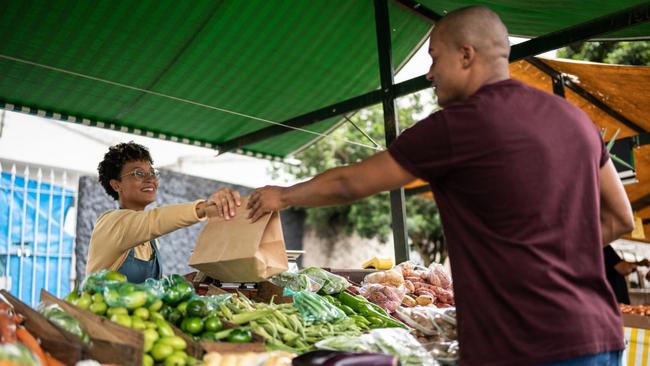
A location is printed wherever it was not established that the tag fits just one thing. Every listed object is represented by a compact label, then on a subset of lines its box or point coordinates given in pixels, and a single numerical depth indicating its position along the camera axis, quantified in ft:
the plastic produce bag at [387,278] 15.78
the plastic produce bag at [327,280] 13.97
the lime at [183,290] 9.46
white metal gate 27.91
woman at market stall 10.40
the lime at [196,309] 9.11
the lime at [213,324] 8.87
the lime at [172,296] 9.32
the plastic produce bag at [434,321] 10.20
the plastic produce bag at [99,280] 8.87
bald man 6.30
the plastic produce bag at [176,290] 9.34
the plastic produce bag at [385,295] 14.28
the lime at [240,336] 8.59
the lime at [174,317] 9.07
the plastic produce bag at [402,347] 9.12
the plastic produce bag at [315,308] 10.87
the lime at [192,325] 8.79
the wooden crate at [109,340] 7.13
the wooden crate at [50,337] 7.18
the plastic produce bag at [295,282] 13.35
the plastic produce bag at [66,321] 7.76
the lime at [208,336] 8.70
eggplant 7.43
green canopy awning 18.11
